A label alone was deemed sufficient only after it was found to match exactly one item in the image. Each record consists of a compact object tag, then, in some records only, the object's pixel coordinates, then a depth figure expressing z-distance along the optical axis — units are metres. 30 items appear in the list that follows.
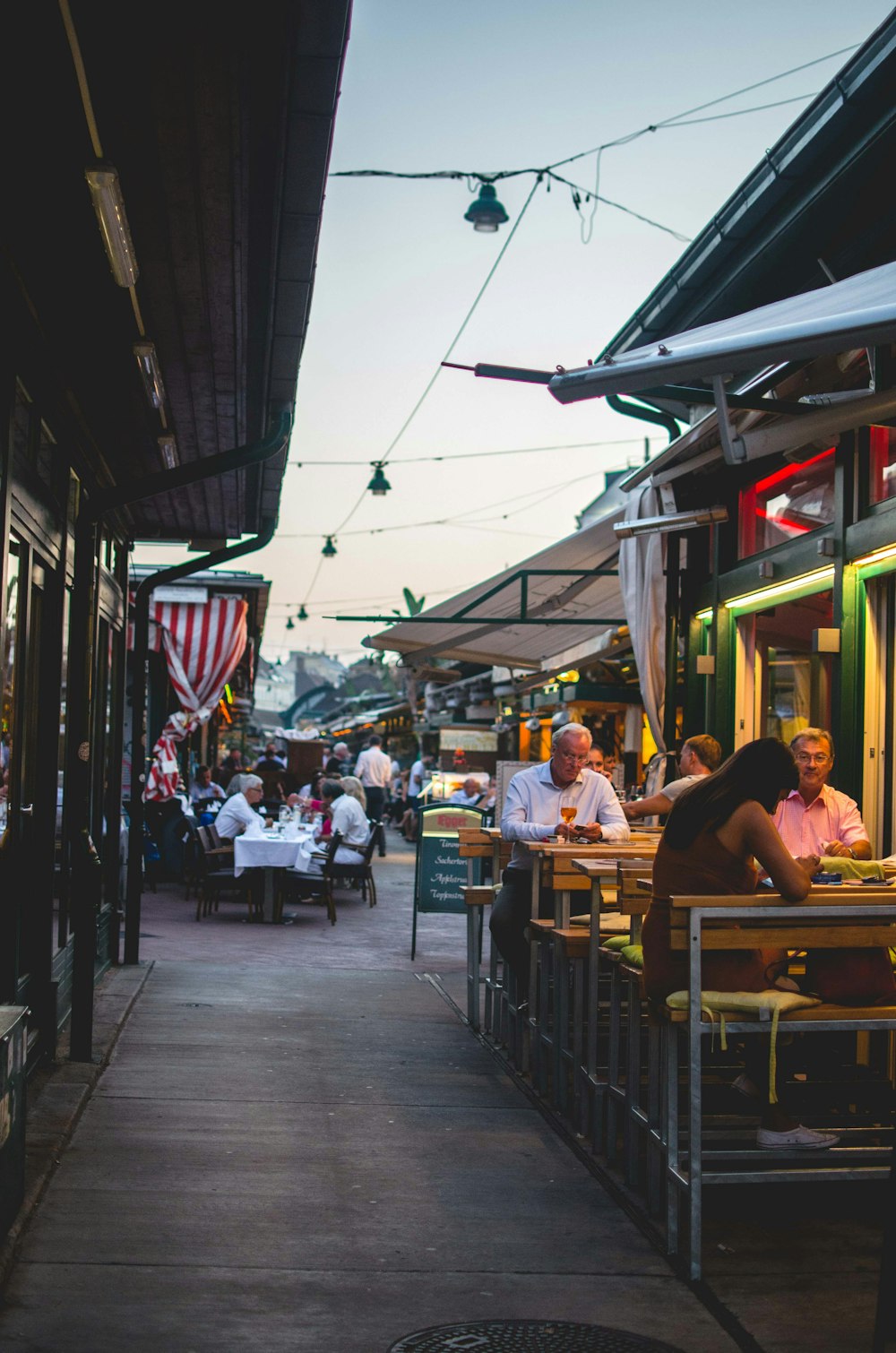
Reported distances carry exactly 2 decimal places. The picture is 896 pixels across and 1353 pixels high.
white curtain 9.16
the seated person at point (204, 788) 20.41
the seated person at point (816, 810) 6.34
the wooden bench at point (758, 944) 4.38
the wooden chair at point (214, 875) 13.97
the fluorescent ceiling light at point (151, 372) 6.09
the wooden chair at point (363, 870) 15.62
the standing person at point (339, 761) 23.77
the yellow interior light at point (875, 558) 6.51
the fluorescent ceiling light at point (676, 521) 8.37
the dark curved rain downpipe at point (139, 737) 9.95
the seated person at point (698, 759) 7.95
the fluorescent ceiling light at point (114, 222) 4.27
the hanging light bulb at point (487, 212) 11.33
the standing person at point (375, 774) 22.23
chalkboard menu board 11.50
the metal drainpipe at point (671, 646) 10.19
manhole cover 3.75
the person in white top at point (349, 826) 15.55
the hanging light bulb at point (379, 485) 23.16
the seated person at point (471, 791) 19.55
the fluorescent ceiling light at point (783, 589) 7.48
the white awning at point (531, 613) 11.17
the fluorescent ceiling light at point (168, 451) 7.94
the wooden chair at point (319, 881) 14.09
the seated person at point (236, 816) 14.36
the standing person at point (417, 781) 28.15
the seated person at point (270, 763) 25.33
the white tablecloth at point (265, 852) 13.60
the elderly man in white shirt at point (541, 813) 7.33
